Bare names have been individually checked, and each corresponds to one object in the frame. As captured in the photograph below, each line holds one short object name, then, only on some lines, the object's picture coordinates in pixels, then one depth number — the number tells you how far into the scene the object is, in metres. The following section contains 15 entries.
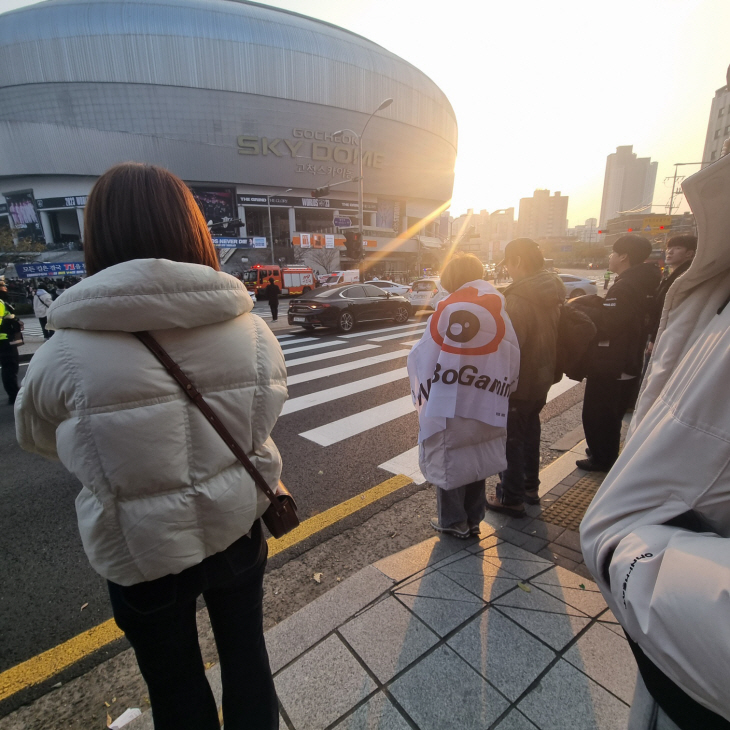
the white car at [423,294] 17.42
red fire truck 30.25
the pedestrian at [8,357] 6.47
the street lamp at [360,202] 19.63
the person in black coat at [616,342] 3.48
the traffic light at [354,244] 17.28
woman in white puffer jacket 1.09
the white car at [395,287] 18.96
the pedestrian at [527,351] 2.98
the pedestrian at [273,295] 15.49
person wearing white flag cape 2.54
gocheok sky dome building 46.84
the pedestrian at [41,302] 11.48
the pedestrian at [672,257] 3.87
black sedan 12.56
